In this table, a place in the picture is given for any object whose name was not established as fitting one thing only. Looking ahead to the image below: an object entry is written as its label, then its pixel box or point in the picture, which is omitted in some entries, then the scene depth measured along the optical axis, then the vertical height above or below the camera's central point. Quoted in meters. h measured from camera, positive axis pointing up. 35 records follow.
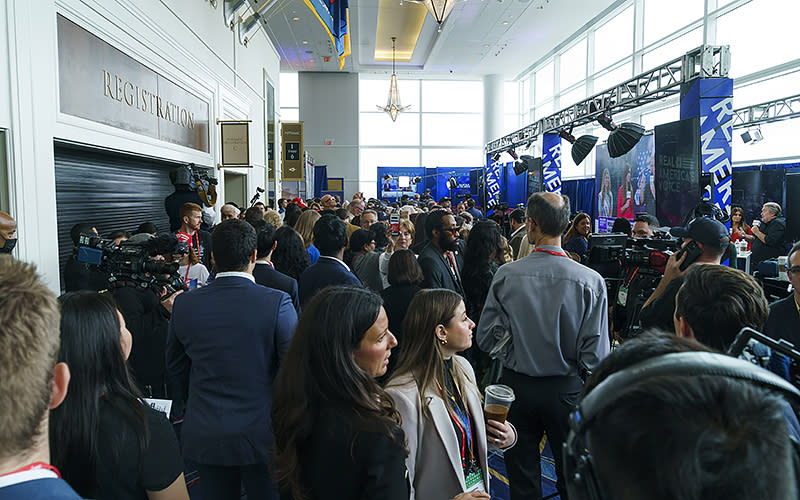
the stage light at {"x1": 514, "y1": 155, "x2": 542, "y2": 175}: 12.63 +1.10
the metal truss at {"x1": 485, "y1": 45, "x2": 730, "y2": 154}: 6.02 +1.78
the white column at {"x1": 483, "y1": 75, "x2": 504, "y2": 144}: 21.08 +4.04
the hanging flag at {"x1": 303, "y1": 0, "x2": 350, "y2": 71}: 8.77 +3.21
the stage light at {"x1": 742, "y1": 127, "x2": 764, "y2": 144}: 9.60 +1.32
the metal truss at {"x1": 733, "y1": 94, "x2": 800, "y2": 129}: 8.65 +1.68
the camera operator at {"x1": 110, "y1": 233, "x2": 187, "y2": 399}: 2.52 -0.53
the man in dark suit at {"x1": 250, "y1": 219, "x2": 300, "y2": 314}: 2.88 -0.35
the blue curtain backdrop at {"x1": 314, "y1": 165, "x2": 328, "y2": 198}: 20.19 +1.00
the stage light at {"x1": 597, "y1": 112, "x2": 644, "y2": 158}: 7.73 +1.06
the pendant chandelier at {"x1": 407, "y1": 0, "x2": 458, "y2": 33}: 8.25 +3.17
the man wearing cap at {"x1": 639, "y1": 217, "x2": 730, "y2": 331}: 2.43 -0.28
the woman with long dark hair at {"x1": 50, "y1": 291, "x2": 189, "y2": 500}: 1.21 -0.53
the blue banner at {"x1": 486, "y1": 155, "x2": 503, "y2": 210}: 16.91 +0.80
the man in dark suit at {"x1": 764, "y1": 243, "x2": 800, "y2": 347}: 2.13 -0.45
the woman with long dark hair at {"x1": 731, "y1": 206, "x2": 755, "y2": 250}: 7.88 -0.25
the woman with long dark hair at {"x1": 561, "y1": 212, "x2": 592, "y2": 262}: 5.32 -0.30
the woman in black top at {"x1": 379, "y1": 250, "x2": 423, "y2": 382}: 2.98 -0.46
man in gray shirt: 2.39 -0.58
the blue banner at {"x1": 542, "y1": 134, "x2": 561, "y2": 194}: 11.93 +1.05
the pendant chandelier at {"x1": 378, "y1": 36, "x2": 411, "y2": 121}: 16.95 +3.47
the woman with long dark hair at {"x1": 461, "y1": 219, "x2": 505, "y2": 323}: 3.68 -0.40
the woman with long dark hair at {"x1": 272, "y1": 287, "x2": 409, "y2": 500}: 1.20 -0.50
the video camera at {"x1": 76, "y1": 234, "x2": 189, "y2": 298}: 2.48 -0.26
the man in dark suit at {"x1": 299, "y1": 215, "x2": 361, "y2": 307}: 3.22 -0.35
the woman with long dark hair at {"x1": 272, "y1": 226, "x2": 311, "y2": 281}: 3.61 -0.33
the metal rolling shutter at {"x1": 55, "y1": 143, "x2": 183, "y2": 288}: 4.14 +0.16
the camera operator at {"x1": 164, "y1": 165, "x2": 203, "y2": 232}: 5.17 +0.12
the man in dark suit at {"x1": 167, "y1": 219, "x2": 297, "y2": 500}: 1.88 -0.63
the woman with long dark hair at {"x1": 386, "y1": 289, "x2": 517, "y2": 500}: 1.61 -0.65
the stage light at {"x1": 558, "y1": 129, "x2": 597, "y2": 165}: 9.57 +1.11
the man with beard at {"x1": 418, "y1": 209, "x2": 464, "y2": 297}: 3.57 -0.33
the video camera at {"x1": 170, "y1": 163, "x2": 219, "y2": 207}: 5.38 +0.28
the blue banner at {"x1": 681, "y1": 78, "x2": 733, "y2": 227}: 5.95 +0.87
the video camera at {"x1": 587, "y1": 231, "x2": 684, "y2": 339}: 3.21 -0.44
